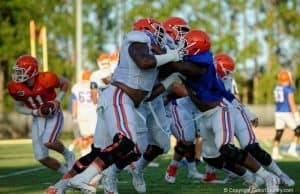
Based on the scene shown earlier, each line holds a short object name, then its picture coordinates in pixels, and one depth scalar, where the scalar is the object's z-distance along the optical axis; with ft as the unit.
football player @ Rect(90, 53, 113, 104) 72.54
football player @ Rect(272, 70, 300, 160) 99.55
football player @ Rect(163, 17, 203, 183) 66.90
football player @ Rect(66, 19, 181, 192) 47.37
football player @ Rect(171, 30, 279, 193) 51.42
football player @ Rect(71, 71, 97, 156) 93.71
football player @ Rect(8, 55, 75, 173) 61.67
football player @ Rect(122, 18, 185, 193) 51.24
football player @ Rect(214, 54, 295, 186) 55.83
